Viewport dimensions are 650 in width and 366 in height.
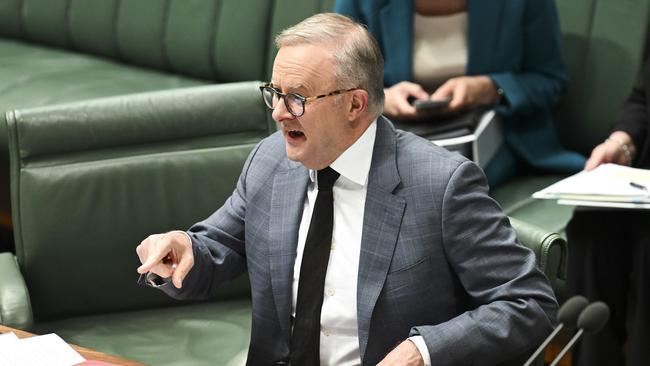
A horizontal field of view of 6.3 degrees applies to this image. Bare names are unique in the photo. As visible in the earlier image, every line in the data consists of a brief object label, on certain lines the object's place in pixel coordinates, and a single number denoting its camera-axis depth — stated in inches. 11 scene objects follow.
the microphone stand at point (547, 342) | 441.0
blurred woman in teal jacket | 521.3
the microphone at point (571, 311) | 439.9
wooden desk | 461.1
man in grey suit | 461.8
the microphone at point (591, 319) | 439.4
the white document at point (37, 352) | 458.4
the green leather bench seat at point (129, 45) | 577.6
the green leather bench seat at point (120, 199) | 489.8
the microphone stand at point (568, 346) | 439.6
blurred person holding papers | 498.5
